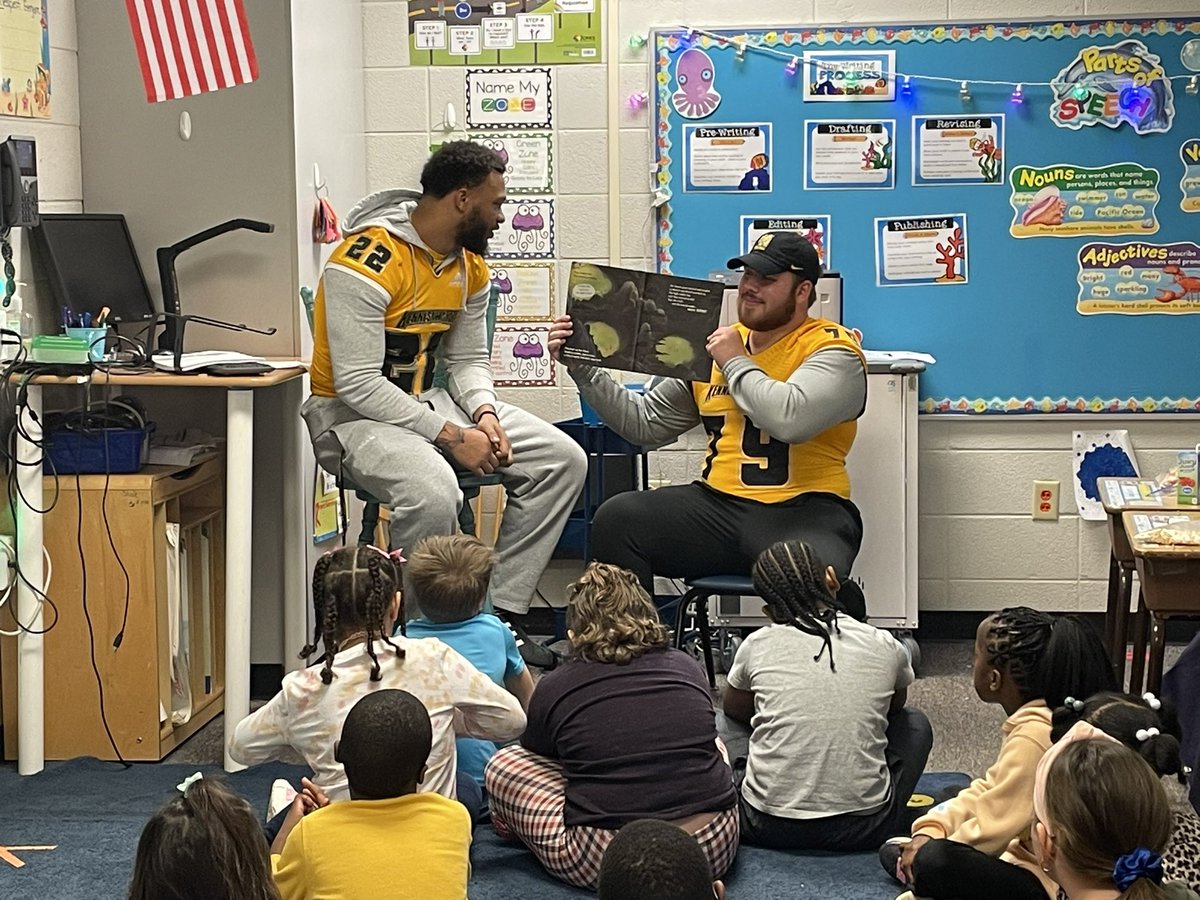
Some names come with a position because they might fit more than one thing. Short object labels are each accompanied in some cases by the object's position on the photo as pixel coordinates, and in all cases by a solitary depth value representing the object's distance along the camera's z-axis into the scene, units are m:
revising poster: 4.84
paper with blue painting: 4.89
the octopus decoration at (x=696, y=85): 4.89
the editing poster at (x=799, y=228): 4.91
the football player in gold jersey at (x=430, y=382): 3.89
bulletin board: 4.80
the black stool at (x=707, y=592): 3.91
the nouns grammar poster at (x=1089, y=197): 4.81
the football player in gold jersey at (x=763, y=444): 3.96
